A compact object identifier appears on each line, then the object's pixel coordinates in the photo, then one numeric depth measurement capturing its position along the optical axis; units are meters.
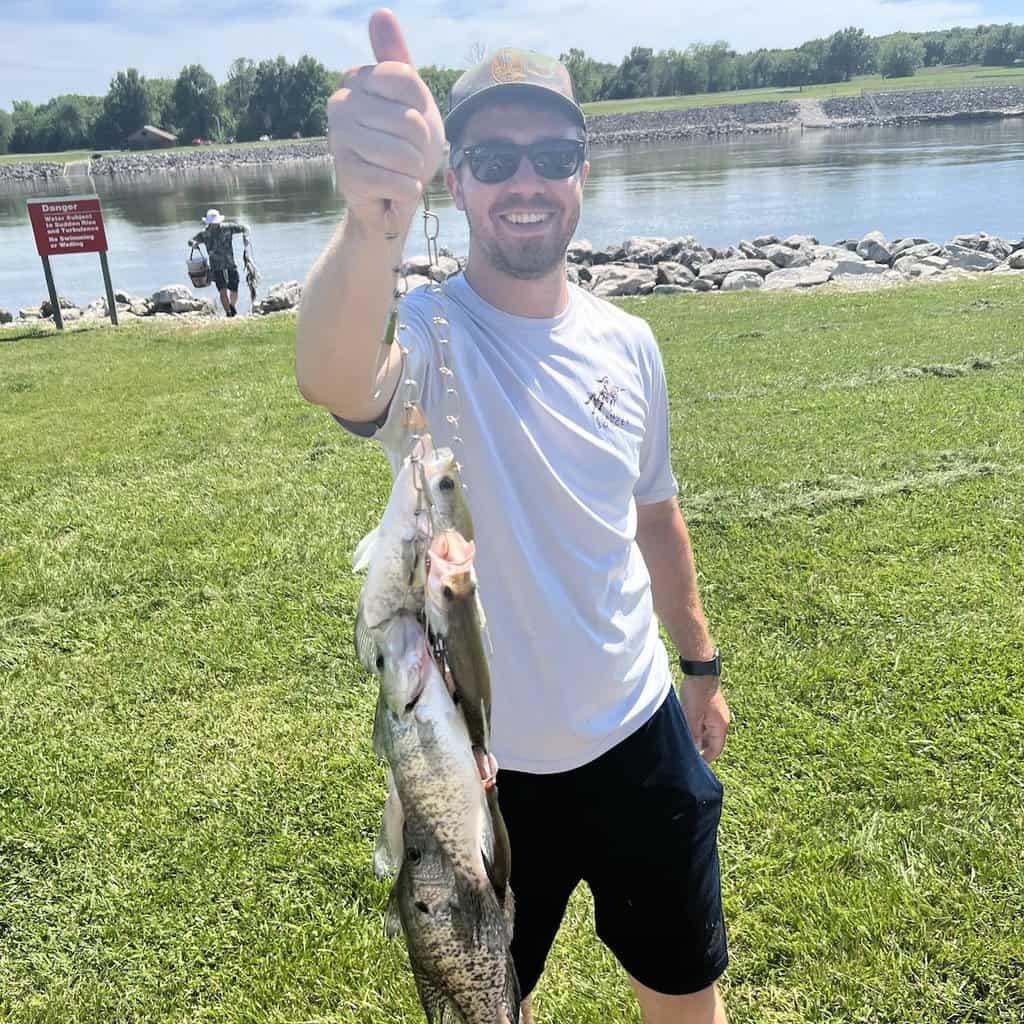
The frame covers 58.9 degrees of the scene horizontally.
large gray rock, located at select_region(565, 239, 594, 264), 20.73
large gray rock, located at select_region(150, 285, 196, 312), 18.09
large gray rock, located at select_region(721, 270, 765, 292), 17.14
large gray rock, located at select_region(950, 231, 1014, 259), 19.05
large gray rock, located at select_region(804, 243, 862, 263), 19.19
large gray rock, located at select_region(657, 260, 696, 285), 17.81
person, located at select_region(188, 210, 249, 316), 16.11
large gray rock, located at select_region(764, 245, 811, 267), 18.98
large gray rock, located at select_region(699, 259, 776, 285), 18.05
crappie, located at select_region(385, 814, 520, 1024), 1.55
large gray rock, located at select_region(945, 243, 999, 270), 17.86
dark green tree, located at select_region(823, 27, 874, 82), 130.75
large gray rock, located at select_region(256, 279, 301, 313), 17.12
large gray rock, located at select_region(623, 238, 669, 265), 20.02
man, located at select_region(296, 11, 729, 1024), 2.16
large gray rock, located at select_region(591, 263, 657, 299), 17.06
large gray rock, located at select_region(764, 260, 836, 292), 16.67
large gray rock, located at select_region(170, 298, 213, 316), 18.03
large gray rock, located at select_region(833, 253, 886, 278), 17.84
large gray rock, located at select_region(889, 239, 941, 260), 18.89
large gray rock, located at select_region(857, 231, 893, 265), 19.20
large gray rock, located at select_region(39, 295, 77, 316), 17.19
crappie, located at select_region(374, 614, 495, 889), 1.43
